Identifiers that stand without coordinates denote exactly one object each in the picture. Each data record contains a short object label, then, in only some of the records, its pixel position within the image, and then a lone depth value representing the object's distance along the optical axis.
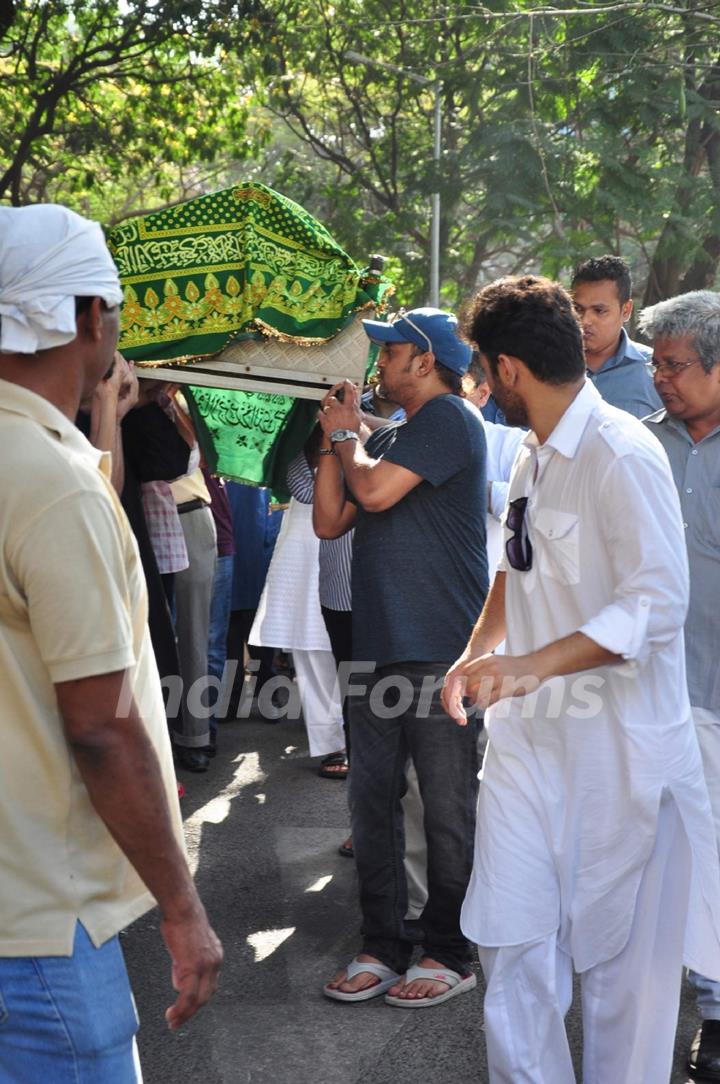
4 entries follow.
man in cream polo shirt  2.06
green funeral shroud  4.81
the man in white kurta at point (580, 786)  3.47
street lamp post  15.15
